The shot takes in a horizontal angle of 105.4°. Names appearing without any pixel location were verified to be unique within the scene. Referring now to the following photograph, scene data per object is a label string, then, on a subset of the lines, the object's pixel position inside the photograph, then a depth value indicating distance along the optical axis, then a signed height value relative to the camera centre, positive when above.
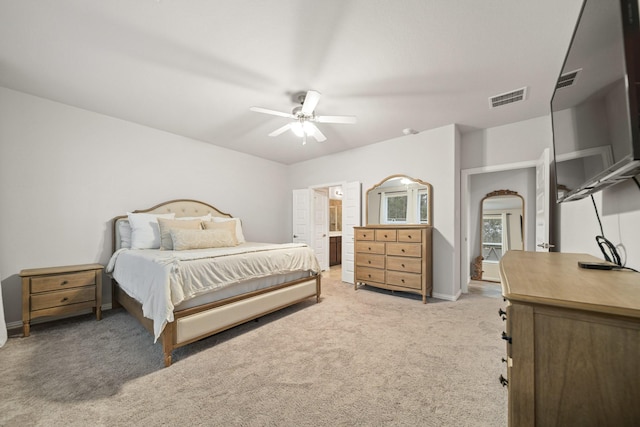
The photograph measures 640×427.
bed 2.01 -0.57
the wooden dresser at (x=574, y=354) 0.63 -0.38
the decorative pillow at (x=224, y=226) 3.69 -0.13
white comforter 1.95 -0.52
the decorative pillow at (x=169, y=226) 3.20 -0.12
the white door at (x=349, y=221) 4.65 -0.05
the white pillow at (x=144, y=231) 3.21 -0.18
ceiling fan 2.46 +1.14
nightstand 2.44 -0.79
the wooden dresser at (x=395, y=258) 3.49 -0.60
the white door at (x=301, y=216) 5.46 +0.05
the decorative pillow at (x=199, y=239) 3.08 -0.28
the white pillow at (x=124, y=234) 3.30 -0.23
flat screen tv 0.78 +0.52
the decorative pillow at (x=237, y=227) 4.06 -0.16
